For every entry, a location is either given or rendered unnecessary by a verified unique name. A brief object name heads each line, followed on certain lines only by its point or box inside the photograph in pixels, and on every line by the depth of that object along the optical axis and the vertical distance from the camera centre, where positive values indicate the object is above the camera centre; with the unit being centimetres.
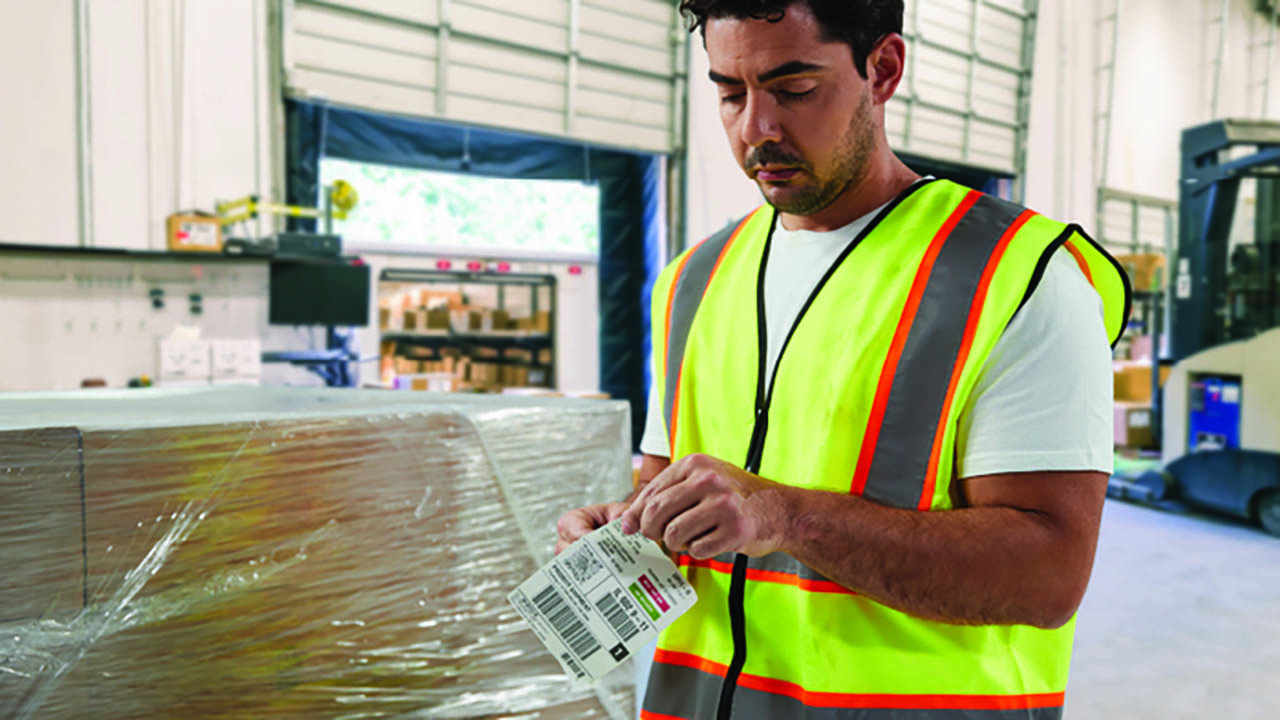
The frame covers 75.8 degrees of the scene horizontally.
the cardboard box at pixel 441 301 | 652 +13
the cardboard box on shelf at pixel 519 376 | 691 -48
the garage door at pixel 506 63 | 490 +170
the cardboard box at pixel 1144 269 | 805 +60
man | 79 -11
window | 624 +85
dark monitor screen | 444 +11
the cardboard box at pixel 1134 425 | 796 -94
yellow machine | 412 +55
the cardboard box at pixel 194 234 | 420 +40
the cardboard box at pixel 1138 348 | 965 -22
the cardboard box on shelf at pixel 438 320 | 652 -2
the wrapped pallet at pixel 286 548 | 134 -44
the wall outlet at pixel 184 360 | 418 -24
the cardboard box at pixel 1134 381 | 836 -53
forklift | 519 -7
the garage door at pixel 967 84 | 776 +243
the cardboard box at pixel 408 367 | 645 -40
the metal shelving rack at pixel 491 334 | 645 -13
